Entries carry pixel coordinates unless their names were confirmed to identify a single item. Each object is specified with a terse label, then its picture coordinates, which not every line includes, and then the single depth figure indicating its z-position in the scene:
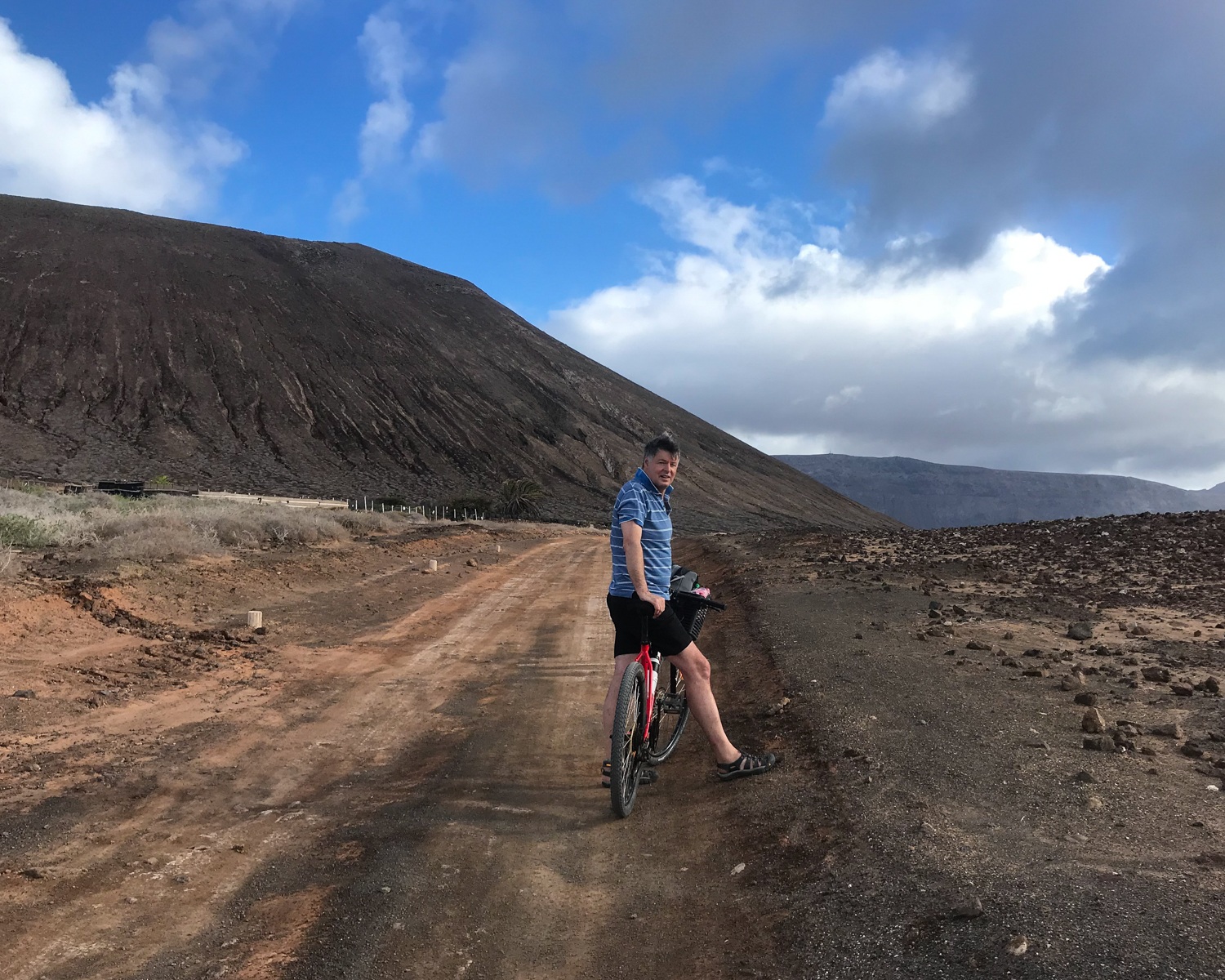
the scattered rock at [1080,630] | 8.41
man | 4.74
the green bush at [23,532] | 13.58
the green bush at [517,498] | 65.31
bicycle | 4.66
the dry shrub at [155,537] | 13.57
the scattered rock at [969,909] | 3.18
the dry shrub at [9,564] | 10.41
